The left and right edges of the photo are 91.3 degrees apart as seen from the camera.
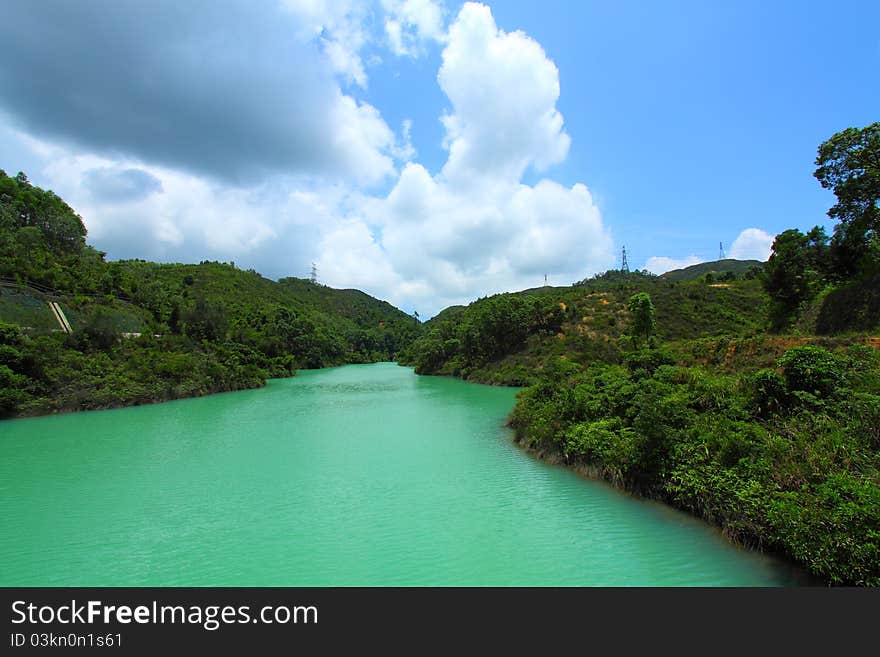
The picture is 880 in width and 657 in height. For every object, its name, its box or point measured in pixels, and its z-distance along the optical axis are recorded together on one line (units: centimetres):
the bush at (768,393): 1120
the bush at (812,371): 1078
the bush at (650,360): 1855
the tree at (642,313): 3909
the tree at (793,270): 2795
